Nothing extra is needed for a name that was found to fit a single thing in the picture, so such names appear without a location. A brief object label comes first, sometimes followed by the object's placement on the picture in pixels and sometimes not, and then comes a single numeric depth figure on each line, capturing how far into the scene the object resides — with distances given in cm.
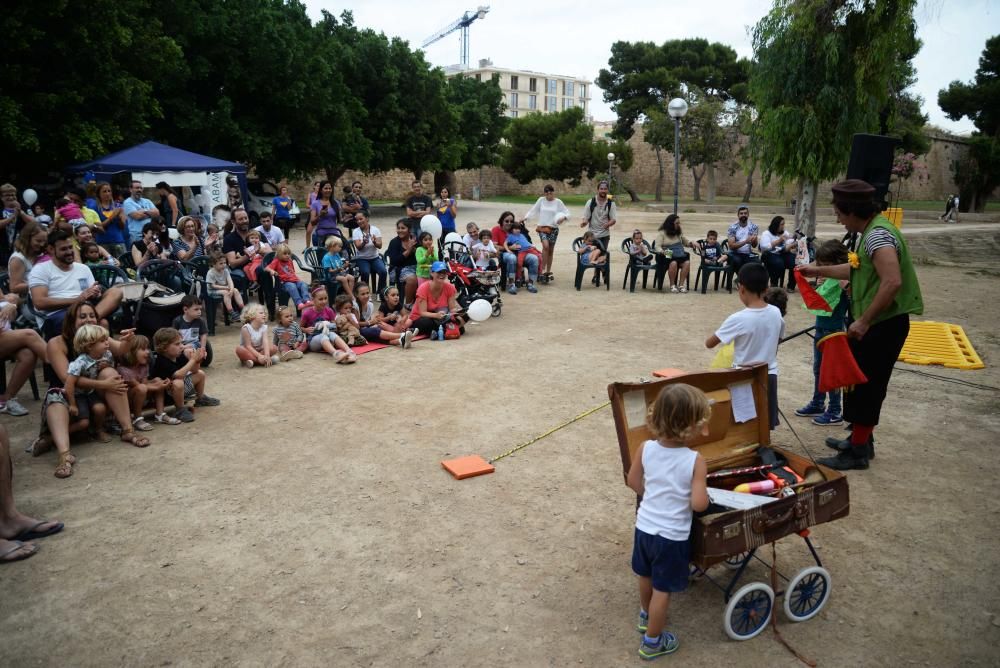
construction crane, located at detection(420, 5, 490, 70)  11206
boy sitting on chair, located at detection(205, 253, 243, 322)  842
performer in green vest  411
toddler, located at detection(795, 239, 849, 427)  544
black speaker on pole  661
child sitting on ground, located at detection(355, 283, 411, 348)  786
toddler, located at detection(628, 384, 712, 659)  266
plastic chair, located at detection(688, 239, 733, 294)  1127
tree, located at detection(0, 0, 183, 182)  1309
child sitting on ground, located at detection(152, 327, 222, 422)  543
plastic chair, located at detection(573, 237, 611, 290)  1134
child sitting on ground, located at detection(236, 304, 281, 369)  695
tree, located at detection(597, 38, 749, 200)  4478
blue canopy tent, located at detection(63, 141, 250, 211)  1364
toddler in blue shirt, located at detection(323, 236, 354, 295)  919
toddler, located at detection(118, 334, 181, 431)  514
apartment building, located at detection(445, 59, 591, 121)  9869
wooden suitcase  274
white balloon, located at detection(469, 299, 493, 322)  839
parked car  1922
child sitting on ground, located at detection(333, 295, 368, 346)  782
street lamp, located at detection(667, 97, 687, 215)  1477
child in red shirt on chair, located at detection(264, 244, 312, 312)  880
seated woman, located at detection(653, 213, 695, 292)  1130
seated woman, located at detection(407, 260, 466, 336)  819
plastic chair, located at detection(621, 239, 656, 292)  1133
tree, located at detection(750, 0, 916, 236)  1406
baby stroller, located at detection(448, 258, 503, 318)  932
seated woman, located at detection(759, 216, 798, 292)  1108
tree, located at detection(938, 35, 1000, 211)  3266
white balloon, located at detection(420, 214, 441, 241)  1096
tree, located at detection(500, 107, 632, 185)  3734
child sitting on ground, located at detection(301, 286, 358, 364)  723
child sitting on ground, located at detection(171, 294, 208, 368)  626
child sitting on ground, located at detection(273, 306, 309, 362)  727
